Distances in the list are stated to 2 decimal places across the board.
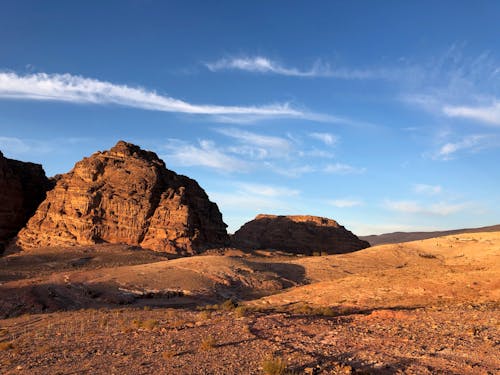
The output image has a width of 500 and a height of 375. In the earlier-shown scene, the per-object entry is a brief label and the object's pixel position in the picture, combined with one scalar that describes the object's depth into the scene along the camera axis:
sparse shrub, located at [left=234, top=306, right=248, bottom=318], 15.95
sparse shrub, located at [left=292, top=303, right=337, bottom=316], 17.66
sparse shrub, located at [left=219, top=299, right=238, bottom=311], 20.14
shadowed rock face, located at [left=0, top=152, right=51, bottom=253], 60.41
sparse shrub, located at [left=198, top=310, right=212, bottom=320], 15.78
